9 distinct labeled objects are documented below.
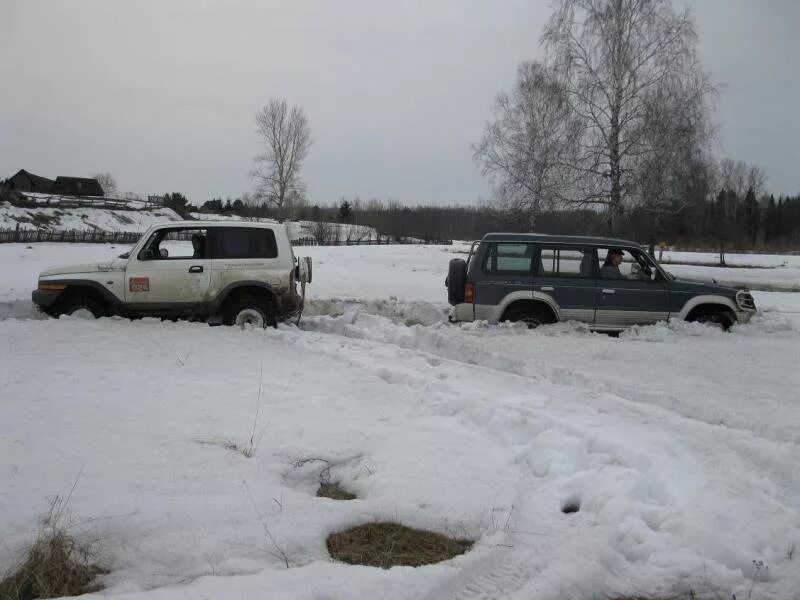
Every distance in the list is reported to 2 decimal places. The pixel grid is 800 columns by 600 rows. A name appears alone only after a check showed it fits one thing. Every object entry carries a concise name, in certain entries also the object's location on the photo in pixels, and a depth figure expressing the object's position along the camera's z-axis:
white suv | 9.62
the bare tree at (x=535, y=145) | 24.33
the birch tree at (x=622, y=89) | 22.75
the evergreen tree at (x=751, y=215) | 84.92
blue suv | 9.77
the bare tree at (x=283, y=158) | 54.16
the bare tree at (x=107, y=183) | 104.56
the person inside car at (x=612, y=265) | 9.85
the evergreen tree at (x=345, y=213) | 98.73
